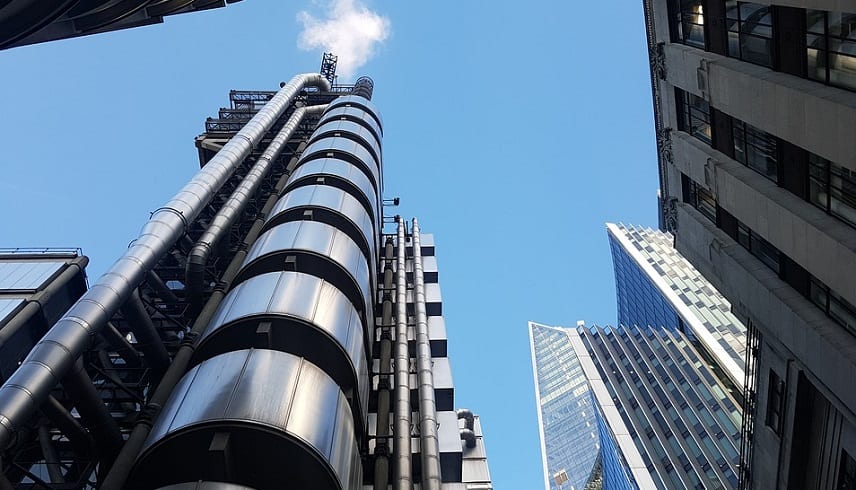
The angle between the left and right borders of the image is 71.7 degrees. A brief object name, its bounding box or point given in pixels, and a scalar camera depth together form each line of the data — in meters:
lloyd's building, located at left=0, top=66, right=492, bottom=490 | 15.24
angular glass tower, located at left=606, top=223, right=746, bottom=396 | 94.88
